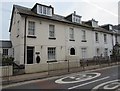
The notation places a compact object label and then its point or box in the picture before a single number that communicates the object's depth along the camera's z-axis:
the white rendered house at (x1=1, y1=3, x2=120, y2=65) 10.39
